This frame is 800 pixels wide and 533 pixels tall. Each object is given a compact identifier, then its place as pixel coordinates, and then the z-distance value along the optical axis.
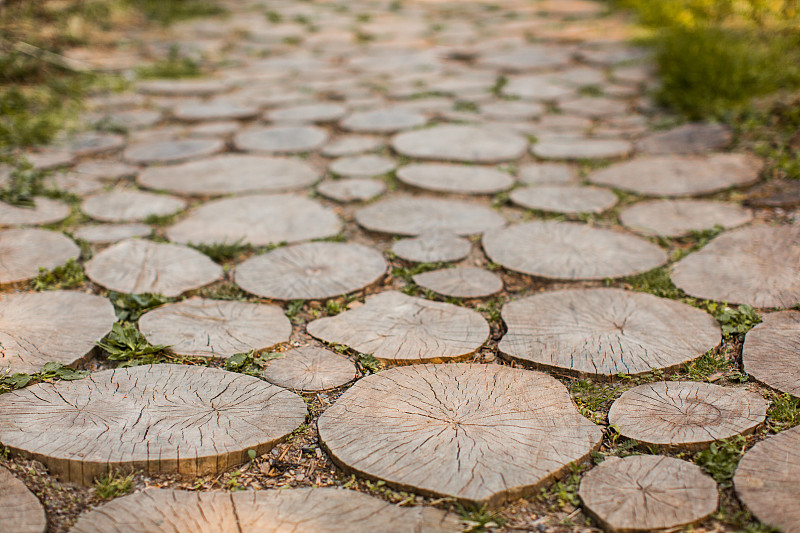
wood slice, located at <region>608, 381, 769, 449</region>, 1.47
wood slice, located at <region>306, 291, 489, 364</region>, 1.83
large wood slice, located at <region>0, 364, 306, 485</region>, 1.41
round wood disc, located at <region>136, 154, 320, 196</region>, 3.02
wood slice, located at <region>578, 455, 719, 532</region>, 1.27
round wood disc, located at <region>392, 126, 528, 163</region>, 3.34
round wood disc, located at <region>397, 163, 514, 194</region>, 2.97
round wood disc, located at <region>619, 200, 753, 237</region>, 2.56
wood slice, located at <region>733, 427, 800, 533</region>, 1.25
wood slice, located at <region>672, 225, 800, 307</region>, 2.06
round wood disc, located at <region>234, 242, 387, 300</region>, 2.17
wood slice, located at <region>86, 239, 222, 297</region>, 2.17
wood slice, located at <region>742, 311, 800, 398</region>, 1.66
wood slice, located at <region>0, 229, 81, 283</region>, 2.22
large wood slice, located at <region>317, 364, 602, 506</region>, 1.37
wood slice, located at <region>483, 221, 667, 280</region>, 2.27
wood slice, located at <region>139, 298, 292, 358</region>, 1.86
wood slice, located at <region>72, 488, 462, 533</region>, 1.26
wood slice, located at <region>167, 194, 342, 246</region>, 2.56
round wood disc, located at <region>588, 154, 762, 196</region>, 2.89
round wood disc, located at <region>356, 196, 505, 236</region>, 2.61
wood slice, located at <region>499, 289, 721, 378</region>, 1.77
